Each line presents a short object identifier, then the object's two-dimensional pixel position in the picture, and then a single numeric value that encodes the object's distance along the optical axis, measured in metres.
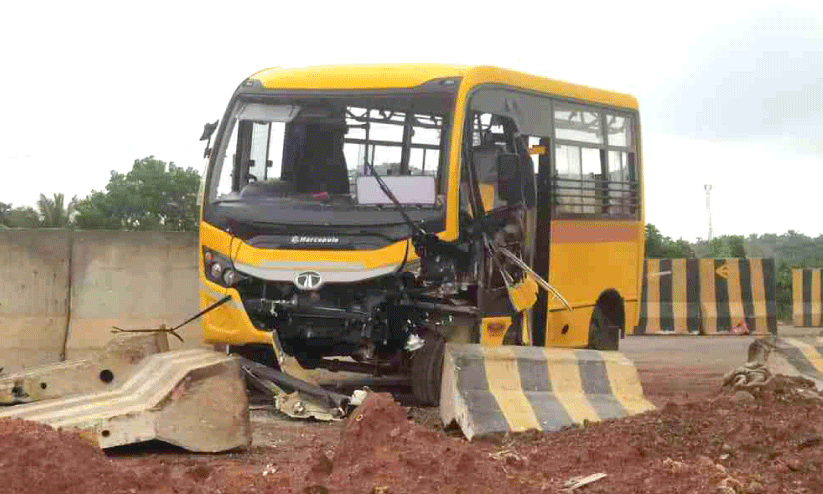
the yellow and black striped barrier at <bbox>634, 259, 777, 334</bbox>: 26.72
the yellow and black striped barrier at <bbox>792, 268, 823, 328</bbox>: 29.39
